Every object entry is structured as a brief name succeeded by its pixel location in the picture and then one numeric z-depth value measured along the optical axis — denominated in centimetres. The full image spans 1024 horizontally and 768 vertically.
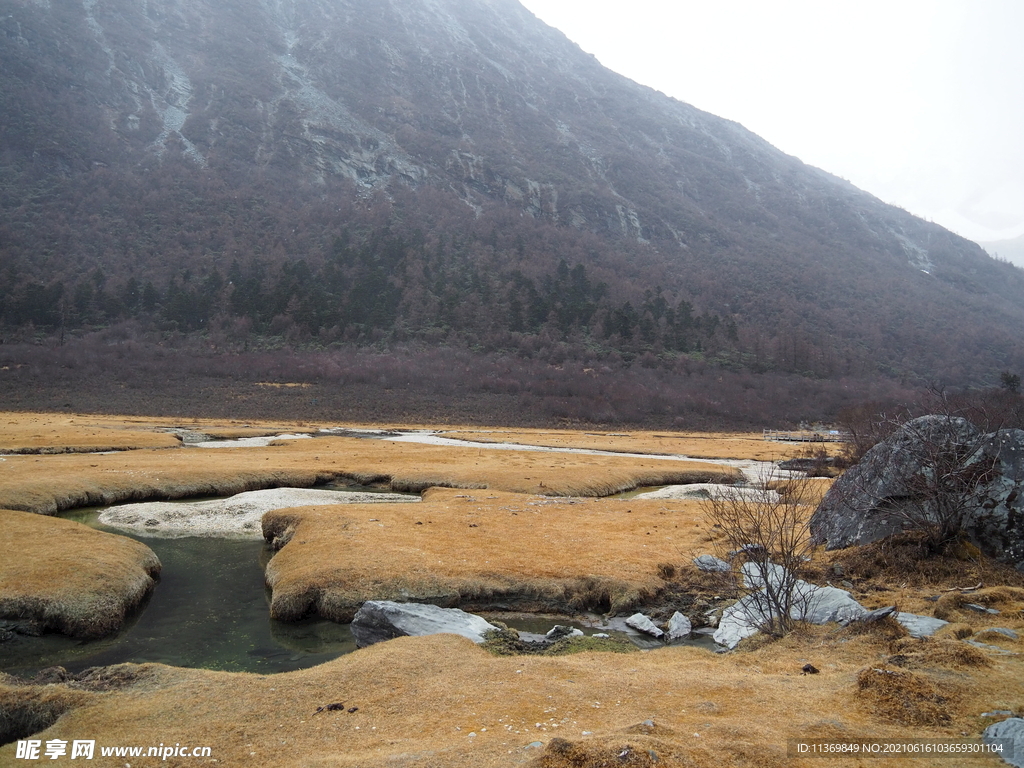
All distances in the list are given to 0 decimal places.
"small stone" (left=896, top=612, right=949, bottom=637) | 1138
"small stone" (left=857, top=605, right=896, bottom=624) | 1171
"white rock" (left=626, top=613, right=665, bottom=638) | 1444
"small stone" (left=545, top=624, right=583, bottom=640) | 1384
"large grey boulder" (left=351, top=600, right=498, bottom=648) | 1316
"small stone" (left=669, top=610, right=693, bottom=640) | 1419
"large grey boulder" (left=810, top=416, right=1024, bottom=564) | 1494
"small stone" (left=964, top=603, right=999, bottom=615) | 1246
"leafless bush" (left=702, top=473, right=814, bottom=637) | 1234
